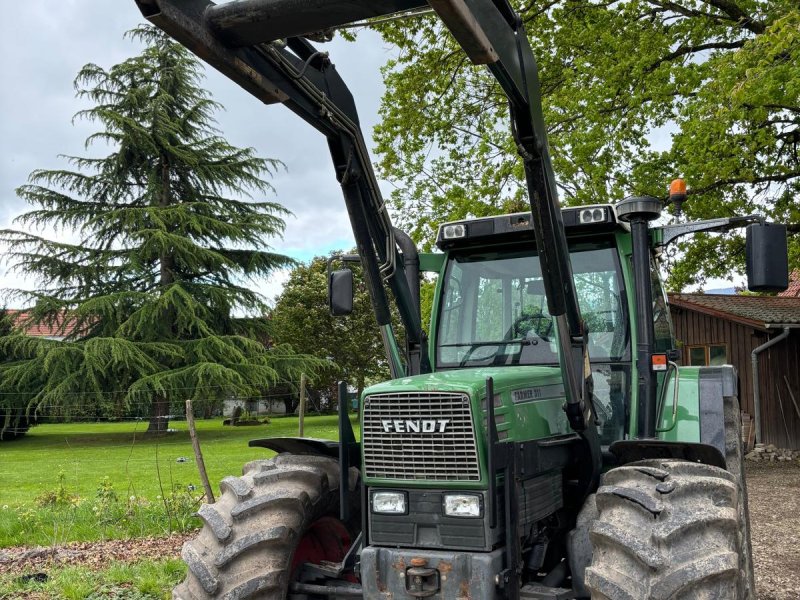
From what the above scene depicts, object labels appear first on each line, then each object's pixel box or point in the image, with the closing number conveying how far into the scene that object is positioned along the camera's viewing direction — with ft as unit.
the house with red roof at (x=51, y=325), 110.01
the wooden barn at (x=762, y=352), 68.28
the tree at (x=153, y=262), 102.58
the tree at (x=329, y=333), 132.26
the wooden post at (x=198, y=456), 30.09
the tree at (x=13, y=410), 102.36
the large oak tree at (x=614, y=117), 47.98
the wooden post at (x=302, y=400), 31.35
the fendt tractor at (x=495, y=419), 11.85
